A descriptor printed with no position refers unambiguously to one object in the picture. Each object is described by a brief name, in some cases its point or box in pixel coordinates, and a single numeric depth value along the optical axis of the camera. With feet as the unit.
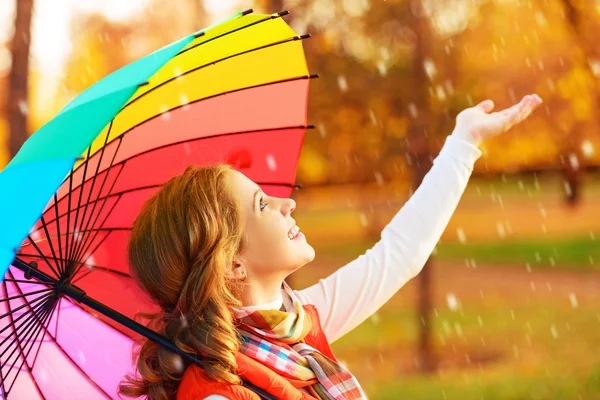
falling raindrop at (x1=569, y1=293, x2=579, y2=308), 38.39
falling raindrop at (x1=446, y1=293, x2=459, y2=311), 41.87
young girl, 6.52
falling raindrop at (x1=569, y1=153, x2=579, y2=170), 45.78
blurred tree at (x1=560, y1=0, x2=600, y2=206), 26.45
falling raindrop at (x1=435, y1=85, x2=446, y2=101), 26.89
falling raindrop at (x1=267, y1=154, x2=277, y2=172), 8.59
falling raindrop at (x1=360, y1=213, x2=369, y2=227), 66.50
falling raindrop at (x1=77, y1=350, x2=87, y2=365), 7.50
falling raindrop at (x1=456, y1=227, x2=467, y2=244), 61.21
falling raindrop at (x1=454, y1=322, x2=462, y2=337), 36.09
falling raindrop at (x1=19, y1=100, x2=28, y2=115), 19.69
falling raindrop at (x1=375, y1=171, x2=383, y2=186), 35.01
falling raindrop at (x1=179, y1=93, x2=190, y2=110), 7.77
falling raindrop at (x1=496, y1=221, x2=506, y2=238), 58.85
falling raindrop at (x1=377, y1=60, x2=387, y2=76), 27.43
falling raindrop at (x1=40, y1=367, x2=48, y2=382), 7.39
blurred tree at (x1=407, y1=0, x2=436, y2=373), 25.32
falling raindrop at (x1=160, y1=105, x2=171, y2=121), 7.70
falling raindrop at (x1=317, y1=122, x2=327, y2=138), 31.75
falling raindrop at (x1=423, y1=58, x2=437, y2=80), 25.73
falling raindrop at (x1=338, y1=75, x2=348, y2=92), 27.73
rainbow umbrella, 7.02
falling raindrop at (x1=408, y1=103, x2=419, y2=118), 25.62
